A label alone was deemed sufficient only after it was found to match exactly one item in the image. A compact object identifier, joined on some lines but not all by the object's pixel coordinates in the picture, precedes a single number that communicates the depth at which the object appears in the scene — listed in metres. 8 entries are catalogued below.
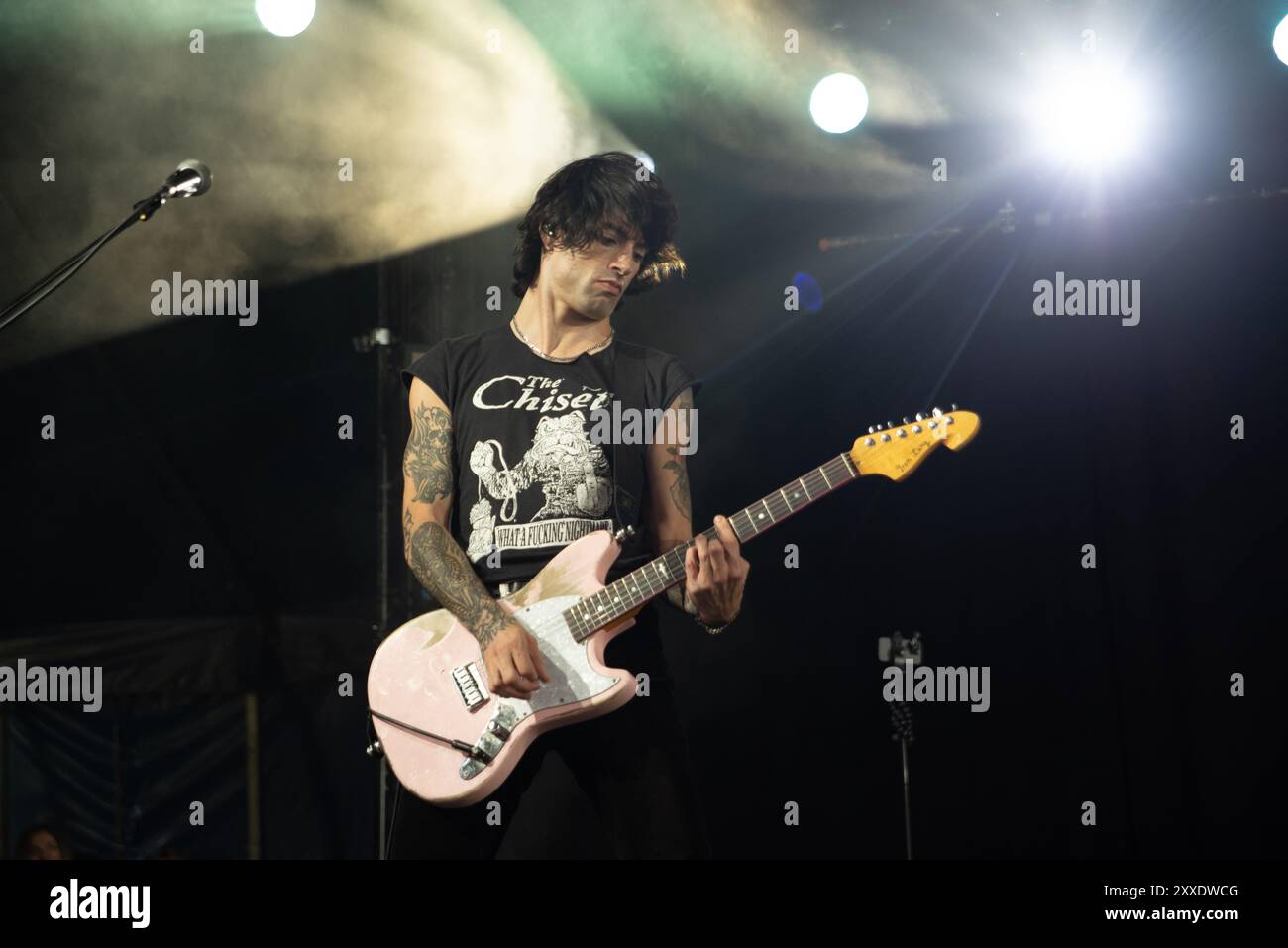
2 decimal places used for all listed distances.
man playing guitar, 3.10
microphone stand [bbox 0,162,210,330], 3.21
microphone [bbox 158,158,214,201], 3.29
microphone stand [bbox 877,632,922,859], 5.20
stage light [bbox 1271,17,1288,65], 4.71
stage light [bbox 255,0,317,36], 4.73
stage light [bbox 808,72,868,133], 5.00
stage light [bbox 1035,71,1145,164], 4.91
